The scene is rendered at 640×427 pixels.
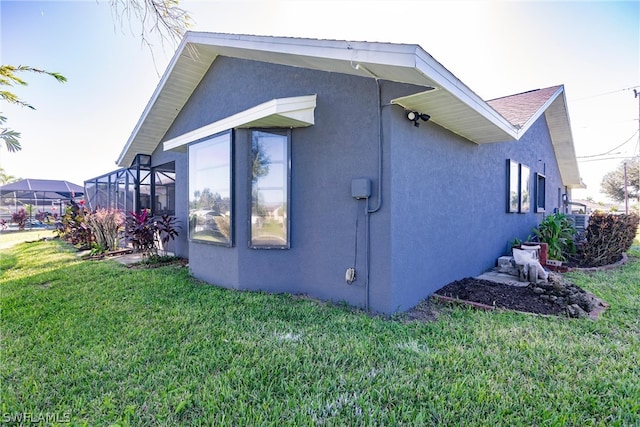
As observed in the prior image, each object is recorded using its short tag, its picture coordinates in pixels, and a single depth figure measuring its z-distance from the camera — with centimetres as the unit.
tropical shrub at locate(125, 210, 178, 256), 844
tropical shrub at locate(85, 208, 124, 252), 1070
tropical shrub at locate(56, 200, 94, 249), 1169
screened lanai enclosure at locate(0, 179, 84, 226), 2447
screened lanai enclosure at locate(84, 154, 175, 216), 1057
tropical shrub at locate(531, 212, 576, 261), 859
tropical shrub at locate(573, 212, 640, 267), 838
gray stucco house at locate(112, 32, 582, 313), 445
